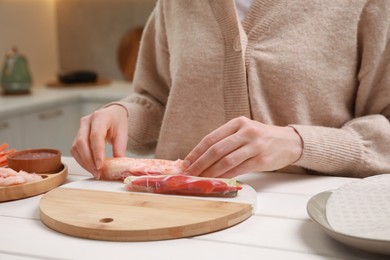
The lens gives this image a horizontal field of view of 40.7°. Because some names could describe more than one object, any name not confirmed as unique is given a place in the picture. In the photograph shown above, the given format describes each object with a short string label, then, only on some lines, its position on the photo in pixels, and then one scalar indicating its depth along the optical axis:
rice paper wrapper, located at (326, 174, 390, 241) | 0.69
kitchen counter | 2.36
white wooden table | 0.68
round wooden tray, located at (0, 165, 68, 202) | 0.92
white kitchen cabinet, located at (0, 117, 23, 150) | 2.29
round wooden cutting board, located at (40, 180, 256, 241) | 0.73
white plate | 0.64
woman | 0.96
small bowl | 1.02
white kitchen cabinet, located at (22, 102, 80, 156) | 2.48
